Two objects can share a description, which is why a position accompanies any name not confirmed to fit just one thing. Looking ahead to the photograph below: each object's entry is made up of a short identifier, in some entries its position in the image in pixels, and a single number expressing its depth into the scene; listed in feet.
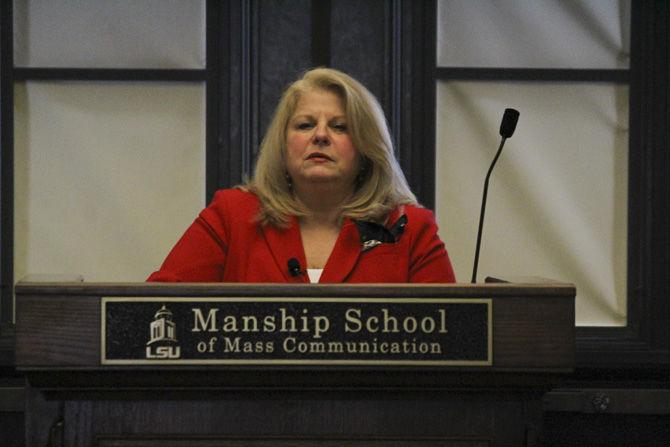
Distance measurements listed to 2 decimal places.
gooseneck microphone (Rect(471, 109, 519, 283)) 15.99
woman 18.72
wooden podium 13.05
